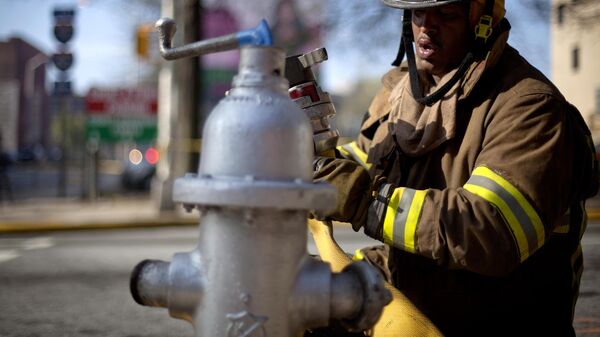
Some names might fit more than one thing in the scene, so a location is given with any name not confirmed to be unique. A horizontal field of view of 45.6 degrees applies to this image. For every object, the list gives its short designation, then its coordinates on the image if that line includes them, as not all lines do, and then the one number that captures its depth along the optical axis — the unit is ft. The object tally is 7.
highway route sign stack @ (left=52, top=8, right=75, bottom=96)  38.86
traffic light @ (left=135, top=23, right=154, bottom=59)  45.19
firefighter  5.65
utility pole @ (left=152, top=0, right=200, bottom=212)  38.24
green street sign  45.89
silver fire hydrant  3.95
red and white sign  45.21
